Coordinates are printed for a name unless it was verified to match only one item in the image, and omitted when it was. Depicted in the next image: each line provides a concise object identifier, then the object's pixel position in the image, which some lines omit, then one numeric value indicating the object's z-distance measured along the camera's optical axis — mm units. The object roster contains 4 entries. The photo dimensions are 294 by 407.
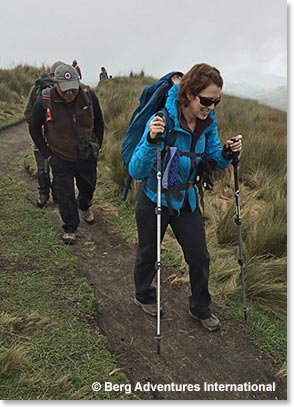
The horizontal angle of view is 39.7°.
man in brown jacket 4355
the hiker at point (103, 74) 21016
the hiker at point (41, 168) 5361
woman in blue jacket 2680
